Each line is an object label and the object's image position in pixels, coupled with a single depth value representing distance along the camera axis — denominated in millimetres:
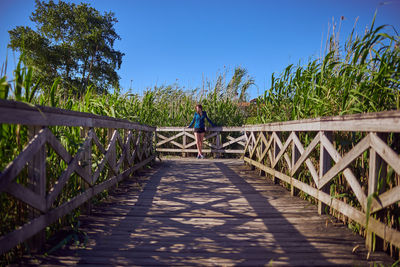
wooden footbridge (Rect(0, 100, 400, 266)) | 1792
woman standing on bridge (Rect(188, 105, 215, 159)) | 8570
